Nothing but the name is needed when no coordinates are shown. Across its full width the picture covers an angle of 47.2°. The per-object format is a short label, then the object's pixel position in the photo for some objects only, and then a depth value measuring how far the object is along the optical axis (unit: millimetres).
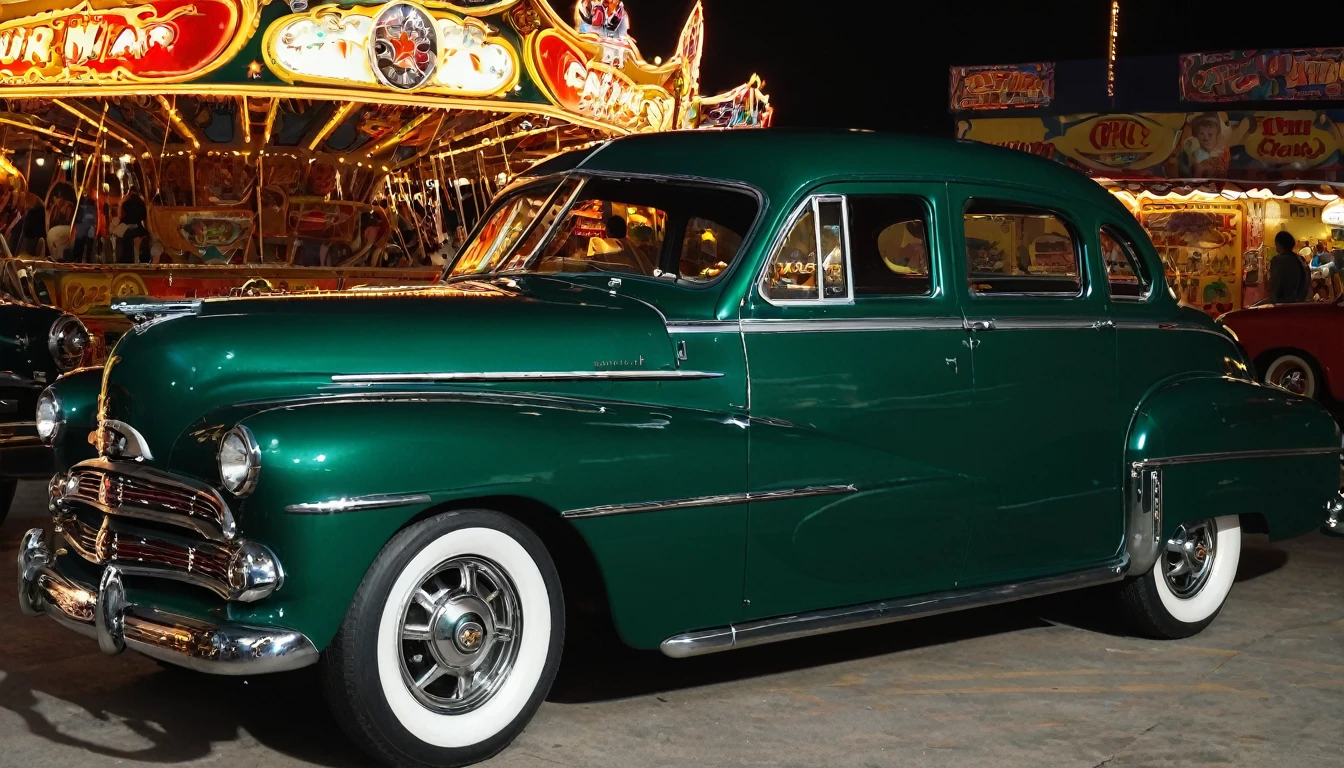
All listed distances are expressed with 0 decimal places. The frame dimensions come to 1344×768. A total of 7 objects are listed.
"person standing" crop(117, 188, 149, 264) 17922
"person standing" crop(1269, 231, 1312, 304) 16047
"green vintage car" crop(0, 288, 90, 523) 7199
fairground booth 24625
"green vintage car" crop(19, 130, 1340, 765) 3891
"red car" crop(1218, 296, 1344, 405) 13500
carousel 14141
